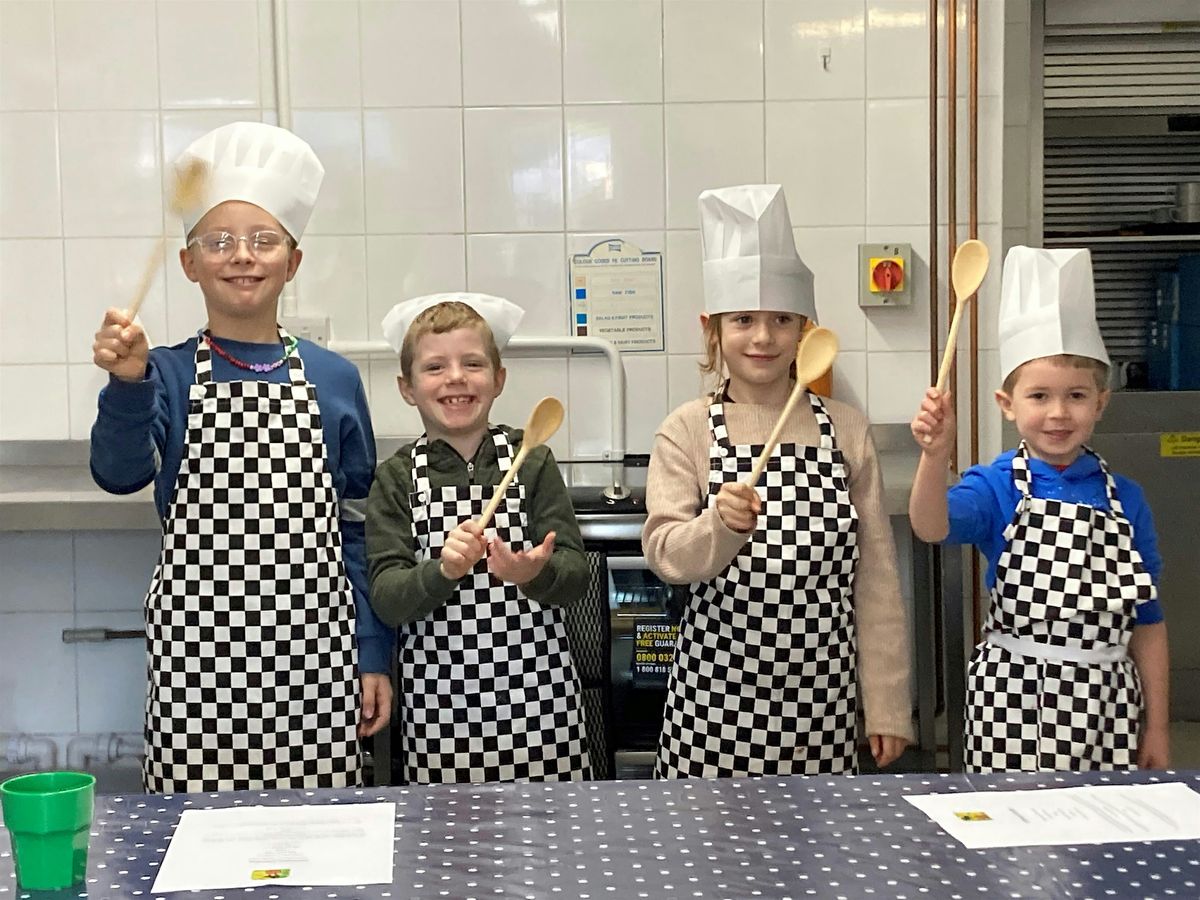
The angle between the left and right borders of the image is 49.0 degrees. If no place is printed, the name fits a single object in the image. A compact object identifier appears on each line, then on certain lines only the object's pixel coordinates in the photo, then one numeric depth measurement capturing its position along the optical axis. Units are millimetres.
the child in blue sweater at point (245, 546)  1548
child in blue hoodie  1524
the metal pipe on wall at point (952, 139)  2309
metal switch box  2467
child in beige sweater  1601
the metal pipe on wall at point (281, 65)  2436
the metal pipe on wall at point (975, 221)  2285
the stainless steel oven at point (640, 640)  2004
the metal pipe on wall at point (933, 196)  2375
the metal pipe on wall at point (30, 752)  2488
